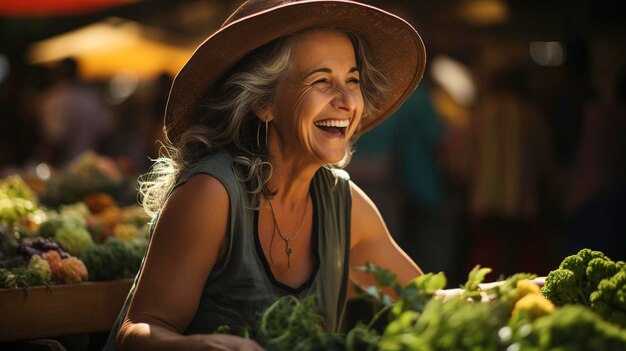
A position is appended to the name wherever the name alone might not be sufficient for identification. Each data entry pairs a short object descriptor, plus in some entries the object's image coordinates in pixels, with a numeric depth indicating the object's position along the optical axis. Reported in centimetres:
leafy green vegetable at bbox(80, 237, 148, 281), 388
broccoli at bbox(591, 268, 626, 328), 246
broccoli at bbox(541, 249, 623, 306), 260
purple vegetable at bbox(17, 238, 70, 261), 384
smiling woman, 277
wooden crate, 345
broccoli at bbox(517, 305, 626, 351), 197
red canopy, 1045
